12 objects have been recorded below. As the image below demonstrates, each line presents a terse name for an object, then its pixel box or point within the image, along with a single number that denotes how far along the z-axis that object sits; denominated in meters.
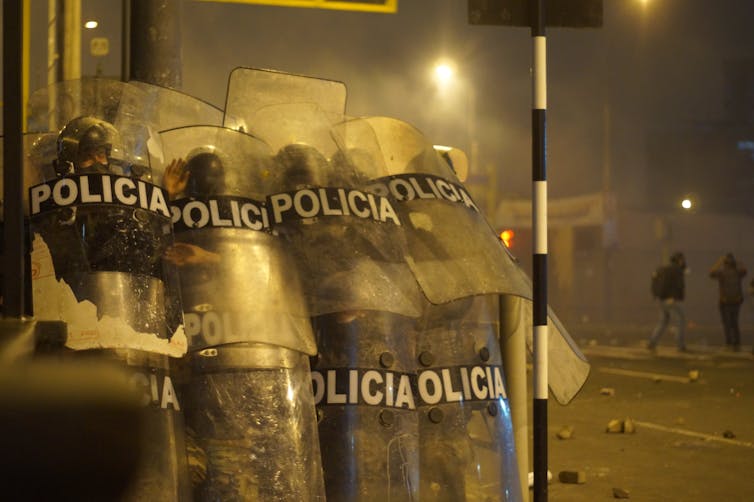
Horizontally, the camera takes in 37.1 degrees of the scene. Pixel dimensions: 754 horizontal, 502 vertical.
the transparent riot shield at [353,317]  4.01
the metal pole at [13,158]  2.60
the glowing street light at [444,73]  30.56
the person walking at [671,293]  18.31
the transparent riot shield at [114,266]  3.34
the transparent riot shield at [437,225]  4.31
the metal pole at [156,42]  5.18
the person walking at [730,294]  19.14
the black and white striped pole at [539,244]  4.24
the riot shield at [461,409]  4.27
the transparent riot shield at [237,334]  3.66
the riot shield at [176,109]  4.14
